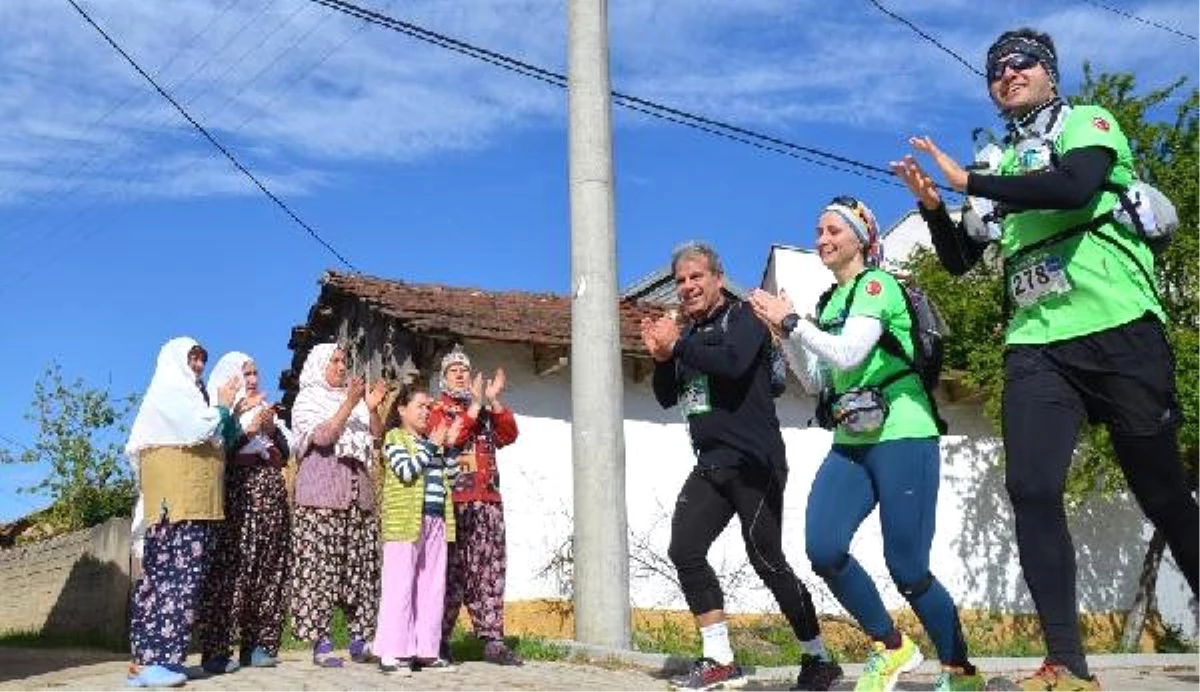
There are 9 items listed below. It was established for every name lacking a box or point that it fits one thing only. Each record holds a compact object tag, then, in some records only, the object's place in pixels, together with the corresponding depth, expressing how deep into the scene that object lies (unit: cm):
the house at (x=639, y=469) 1501
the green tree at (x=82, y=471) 2183
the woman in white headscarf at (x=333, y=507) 771
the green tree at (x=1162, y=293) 1683
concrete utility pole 816
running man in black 596
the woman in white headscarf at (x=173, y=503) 677
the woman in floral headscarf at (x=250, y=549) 746
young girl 723
